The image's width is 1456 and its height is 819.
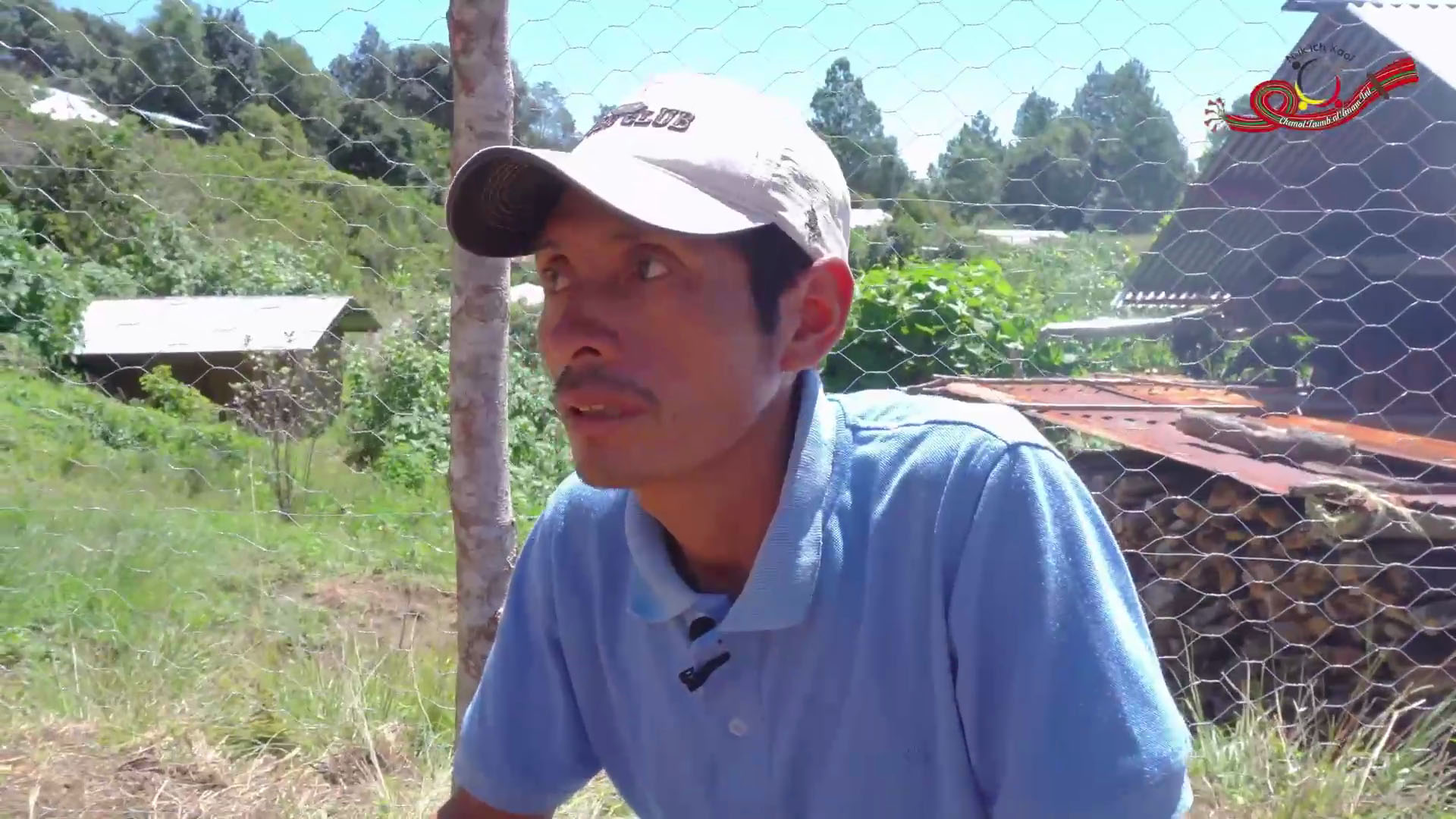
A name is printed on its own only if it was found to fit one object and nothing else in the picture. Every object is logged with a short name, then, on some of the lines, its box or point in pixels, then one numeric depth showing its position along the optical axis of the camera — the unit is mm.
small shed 6449
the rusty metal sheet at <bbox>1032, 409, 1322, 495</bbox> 3102
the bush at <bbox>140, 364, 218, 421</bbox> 7363
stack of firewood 3049
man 1022
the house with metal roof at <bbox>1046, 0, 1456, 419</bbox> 3100
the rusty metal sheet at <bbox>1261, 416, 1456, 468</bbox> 3092
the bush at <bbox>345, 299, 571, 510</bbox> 5223
